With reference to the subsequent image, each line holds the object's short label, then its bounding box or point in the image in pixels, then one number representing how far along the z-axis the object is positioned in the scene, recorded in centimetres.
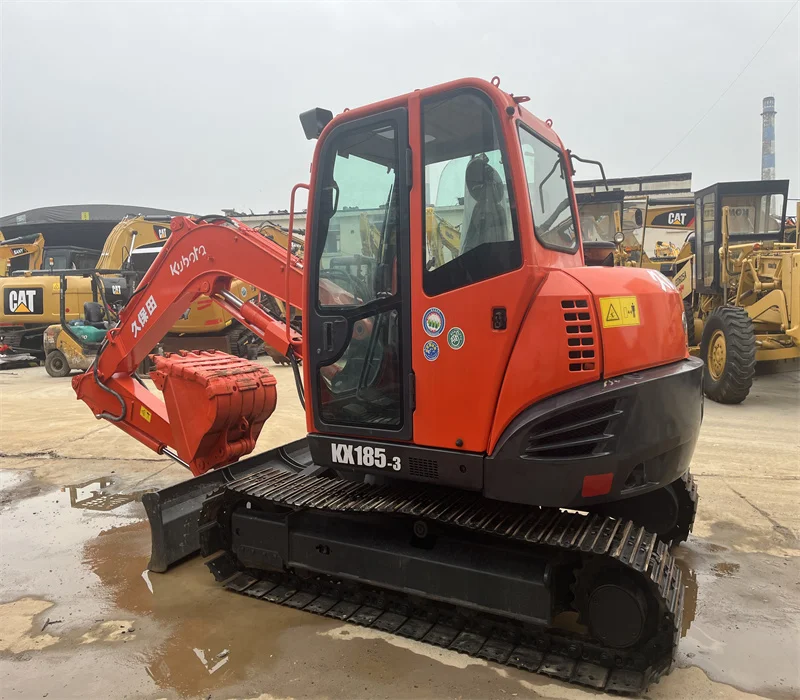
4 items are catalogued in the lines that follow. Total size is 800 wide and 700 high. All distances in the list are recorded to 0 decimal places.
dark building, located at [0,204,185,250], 2217
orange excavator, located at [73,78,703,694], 263
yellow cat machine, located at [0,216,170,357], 1395
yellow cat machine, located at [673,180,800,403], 840
